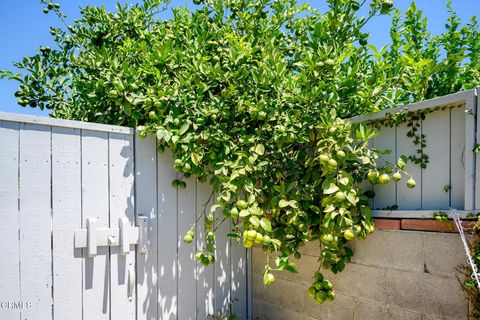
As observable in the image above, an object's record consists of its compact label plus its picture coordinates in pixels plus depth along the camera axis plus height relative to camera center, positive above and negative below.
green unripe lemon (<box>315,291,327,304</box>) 2.19 -0.83
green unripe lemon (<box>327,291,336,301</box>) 2.21 -0.83
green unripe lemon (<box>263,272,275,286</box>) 2.05 -0.68
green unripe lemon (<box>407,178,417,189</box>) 2.00 -0.15
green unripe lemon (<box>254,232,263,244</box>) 2.04 -0.45
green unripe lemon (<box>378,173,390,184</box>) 2.03 -0.12
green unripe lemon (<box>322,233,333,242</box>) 2.11 -0.46
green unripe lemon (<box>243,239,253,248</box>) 2.06 -0.48
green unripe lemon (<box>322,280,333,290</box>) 2.22 -0.77
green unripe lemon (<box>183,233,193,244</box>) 2.28 -0.51
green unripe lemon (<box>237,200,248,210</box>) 2.12 -0.28
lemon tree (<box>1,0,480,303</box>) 2.13 +0.33
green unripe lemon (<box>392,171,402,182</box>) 2.01 -0.11
